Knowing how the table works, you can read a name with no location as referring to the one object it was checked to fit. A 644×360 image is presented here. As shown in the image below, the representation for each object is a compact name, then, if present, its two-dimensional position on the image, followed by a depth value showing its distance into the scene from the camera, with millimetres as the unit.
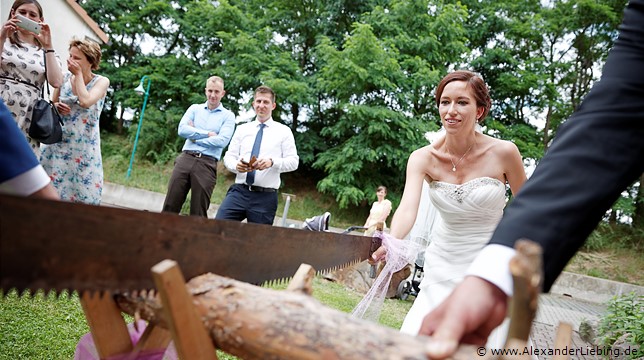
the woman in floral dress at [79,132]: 3775
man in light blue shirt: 5277
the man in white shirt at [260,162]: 4926
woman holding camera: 3535
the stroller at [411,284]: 7110
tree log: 897
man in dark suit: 805
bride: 2926
